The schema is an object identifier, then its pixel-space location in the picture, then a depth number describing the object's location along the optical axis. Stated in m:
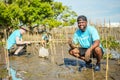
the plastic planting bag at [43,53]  6.03
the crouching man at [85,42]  3.88
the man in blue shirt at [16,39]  5.96
